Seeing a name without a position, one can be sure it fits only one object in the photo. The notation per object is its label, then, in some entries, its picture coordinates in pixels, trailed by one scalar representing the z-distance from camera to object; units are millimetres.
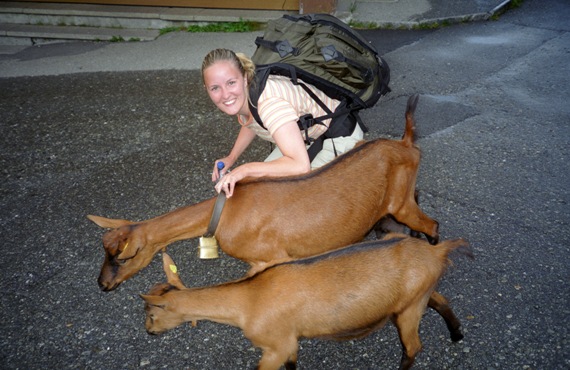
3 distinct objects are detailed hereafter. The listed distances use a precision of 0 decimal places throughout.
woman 3326
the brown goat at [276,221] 3301
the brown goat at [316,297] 2922
